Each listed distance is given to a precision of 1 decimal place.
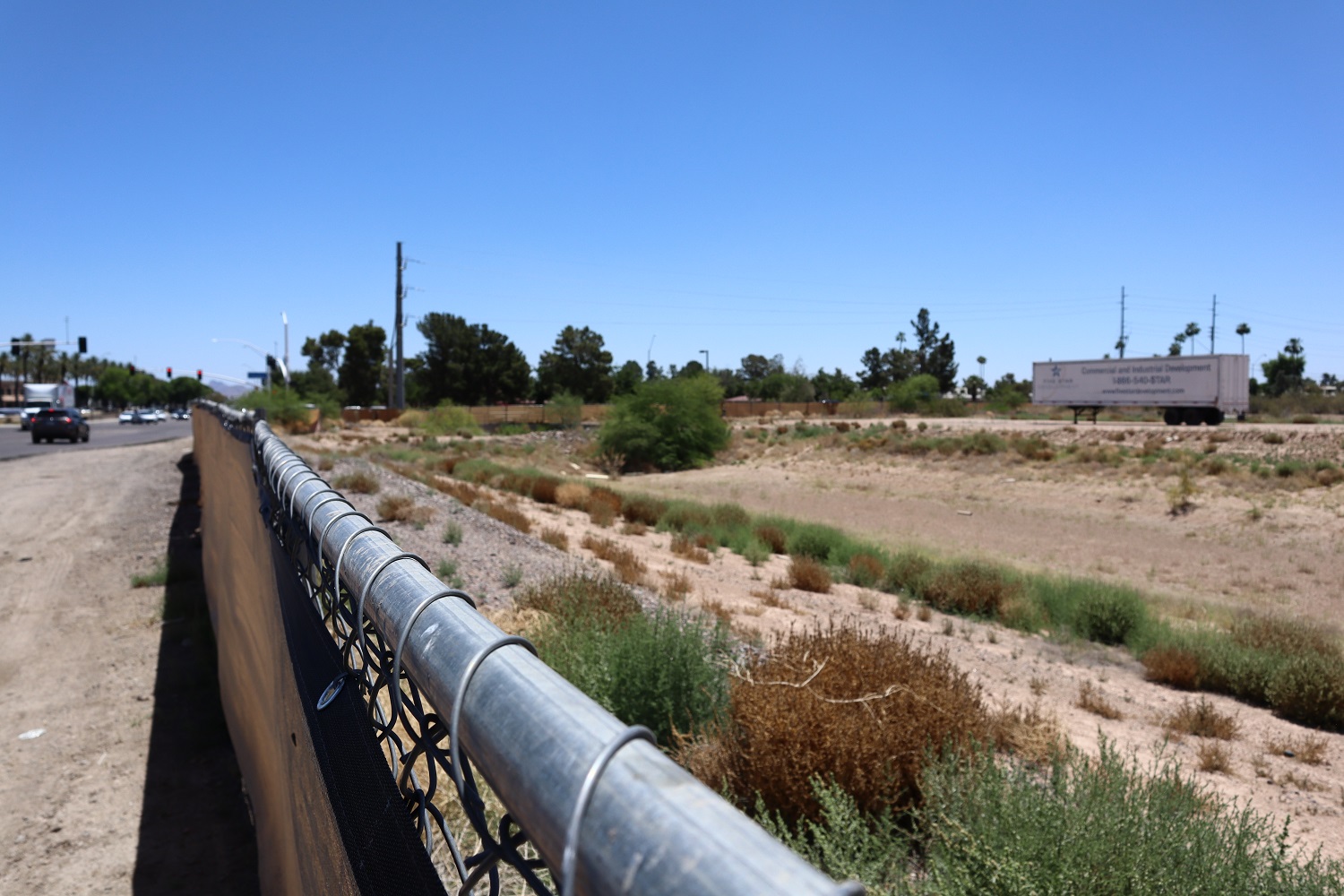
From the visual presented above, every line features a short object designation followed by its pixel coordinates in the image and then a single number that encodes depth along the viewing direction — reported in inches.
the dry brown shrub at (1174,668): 437.1
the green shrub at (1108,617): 557.9
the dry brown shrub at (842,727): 205.0
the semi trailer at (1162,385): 2249.0
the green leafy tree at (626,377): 4028.1
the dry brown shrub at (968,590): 629.3
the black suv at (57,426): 1688.0
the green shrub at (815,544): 865.5
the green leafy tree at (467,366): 3961.6
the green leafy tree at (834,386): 5994.1
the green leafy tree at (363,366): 4357.8
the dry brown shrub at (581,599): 347.9
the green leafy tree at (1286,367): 4443.7
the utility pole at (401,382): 2625.5
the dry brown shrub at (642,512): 1005.2
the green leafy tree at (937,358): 5772.6
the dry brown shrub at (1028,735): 265.6
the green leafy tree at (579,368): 4387.3
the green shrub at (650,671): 255.1
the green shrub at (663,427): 2223.2
